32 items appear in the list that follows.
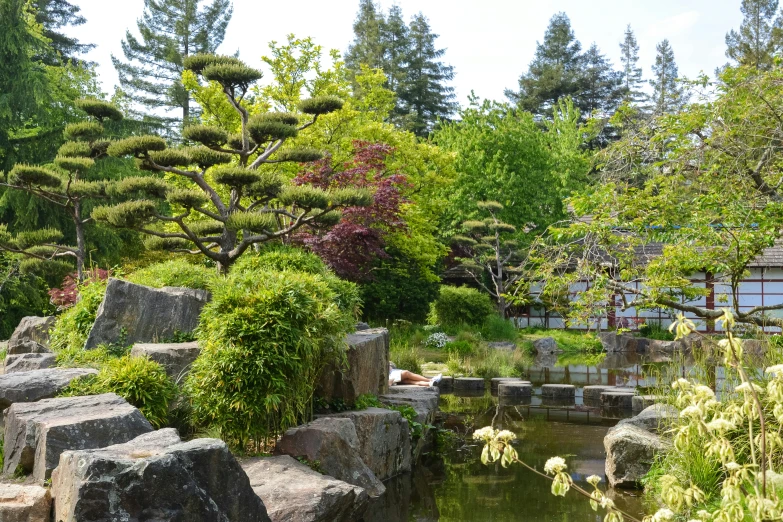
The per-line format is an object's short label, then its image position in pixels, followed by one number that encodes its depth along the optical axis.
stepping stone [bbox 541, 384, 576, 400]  11.79
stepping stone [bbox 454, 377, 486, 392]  12.75
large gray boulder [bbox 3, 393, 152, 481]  4.88
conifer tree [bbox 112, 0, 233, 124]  30.86
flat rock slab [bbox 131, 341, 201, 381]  6.48
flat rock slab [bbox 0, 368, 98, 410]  5.97
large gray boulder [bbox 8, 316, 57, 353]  10.16
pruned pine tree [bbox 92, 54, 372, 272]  8.96
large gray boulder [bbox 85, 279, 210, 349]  7.47
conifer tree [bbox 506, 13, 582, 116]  37.53
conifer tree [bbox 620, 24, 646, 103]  39.12
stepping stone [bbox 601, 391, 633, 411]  10.88
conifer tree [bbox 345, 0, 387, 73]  36.44
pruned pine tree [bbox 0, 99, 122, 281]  11.79
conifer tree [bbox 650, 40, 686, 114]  37.59
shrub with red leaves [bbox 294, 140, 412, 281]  13.49
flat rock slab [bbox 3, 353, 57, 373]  7.36
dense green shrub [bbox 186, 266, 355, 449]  5.89
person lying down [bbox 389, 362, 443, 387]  10.41
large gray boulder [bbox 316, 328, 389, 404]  7.10
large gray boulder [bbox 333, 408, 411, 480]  6.92
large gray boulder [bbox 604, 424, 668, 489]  6.72
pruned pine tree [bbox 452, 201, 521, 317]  21.98
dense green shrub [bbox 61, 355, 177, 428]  5.97
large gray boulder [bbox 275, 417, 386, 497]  6.01
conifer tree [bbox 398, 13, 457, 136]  36.31
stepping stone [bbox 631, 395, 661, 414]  10.01
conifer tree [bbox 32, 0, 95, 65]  29.80
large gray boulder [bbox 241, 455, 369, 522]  5.00
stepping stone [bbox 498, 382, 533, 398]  11.82
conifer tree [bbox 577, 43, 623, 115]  38.25
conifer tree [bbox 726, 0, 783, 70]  33.47
